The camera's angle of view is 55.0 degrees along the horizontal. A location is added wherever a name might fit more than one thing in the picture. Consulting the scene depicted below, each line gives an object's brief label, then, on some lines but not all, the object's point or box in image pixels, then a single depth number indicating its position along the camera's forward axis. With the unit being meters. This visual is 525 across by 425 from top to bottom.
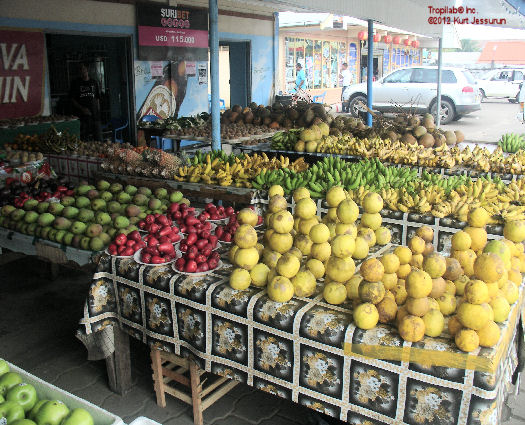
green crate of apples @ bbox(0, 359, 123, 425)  1.66
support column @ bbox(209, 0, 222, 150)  6.02
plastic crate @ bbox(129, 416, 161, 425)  1.67
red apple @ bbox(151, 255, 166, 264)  3.22
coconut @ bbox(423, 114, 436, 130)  8.39
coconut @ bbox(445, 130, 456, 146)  7.98
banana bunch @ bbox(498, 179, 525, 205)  4.44
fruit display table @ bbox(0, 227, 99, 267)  3.80
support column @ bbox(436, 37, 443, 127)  13.65
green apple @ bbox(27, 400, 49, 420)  1.74
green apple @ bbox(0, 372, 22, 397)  1.85
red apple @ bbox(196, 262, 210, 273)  3.06
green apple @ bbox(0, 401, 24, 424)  1.67
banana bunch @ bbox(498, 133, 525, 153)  7.22
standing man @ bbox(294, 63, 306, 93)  18.73
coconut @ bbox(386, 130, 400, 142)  7.78
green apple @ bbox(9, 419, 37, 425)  1.60
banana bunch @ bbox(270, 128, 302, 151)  7.78
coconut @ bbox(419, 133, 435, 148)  7.68
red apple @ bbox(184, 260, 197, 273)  3.04
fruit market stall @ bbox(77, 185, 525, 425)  2.26
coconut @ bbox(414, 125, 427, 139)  7.88
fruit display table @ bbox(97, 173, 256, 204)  5.43
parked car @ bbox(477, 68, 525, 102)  24.22
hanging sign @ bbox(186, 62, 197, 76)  12.40
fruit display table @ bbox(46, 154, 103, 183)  6.70
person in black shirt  9.44
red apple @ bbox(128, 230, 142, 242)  3.48
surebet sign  10.88
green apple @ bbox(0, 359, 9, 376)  1.97
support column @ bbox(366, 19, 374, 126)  10.50
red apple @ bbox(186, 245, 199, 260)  3.09
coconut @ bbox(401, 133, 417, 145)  7.68
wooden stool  3.18
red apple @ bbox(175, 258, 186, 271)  3.09
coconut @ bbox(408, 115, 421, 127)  8.62
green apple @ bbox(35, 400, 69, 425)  1.67
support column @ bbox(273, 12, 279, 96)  14.89
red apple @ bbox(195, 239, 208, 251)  3.25
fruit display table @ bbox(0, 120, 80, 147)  7.89
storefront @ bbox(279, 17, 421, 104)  19.42
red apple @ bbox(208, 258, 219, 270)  3.10
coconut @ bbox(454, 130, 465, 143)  8.27
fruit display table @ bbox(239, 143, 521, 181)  5.75
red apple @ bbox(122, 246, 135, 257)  3.36
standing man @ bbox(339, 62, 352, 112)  22.36
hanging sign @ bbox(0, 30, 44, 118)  8.50
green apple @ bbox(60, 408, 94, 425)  1.63
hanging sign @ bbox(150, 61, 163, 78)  11.37
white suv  17.06
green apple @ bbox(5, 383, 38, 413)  1.78
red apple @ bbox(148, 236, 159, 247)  3.39
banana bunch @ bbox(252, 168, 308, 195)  5.00
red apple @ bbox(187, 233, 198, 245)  3.36
